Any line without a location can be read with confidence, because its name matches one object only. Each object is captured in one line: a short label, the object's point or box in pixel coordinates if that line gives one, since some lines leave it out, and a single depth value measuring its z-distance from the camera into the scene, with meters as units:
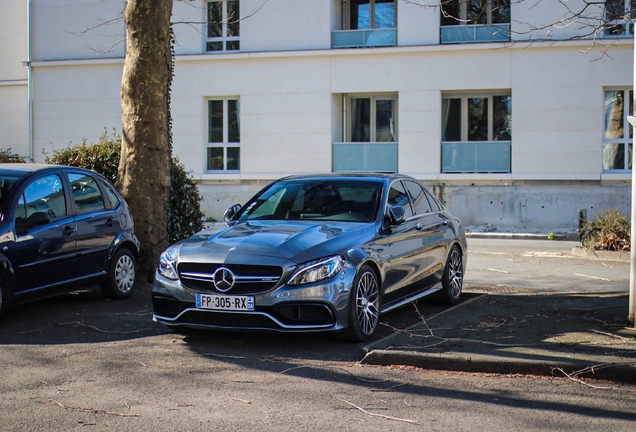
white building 26.06
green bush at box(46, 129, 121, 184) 13.51
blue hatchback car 8.63
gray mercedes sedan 7.32
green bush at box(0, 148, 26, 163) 17.00
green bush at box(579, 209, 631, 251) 16.53
